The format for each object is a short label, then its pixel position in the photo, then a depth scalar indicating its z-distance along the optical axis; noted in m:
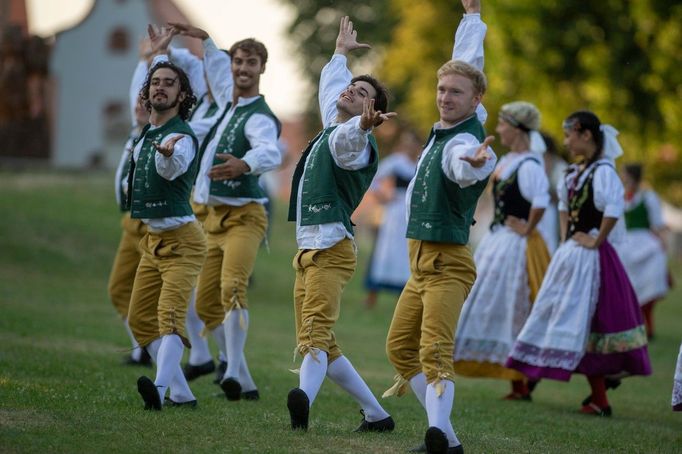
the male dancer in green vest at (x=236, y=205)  13.03
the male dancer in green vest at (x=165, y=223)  11.60
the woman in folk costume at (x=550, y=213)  16.82
